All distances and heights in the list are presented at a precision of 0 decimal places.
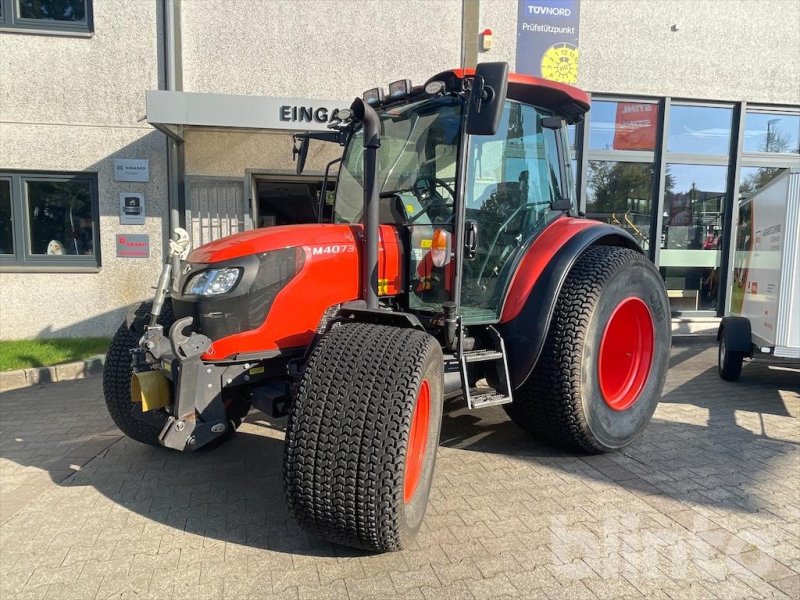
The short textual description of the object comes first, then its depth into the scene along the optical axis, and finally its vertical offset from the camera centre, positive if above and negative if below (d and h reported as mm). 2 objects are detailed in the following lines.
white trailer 5297 -426
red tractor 2578 -478
